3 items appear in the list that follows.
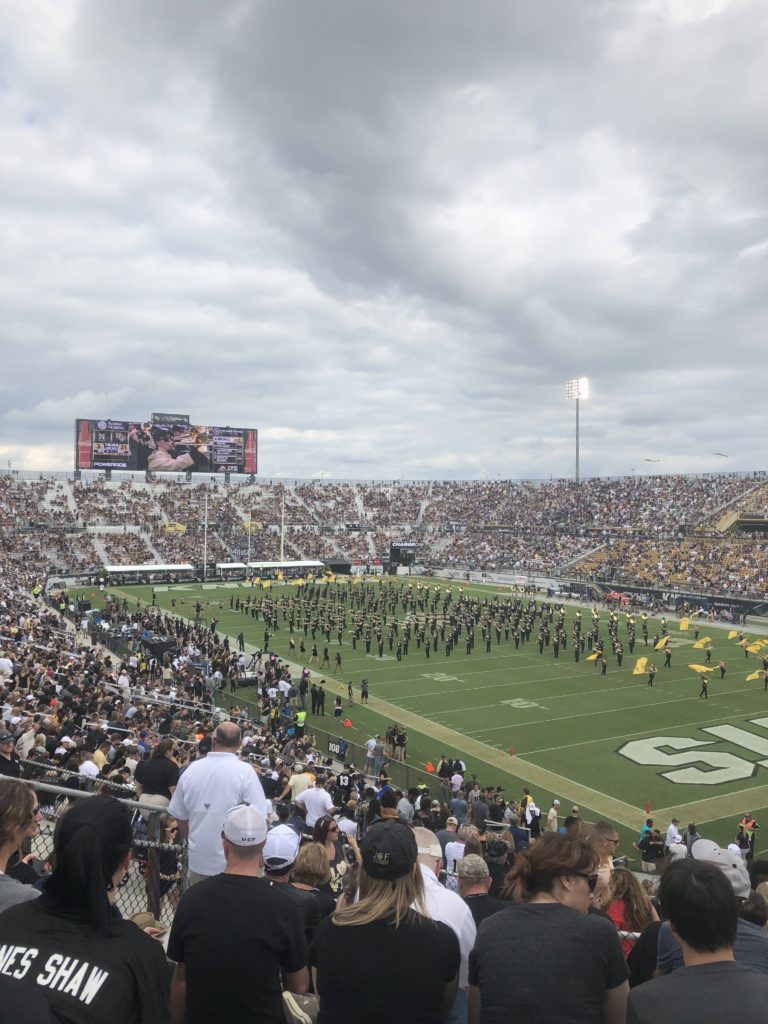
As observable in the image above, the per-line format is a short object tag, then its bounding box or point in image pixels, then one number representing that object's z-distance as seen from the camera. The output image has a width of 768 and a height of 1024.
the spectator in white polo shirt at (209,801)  4.32
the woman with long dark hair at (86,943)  2.11
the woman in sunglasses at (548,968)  2.36
